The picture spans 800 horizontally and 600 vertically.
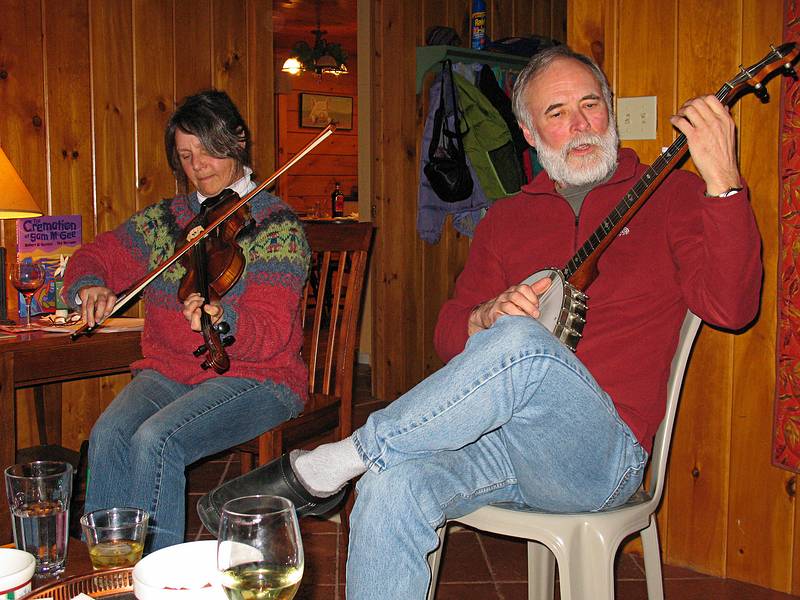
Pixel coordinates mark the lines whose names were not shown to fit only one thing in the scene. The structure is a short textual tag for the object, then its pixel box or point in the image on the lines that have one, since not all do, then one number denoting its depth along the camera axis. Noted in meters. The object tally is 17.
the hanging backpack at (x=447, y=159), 3.96
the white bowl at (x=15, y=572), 0.93
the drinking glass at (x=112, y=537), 1.03
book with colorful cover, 2.64
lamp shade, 2.19
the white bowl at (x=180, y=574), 0.86
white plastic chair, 1.39
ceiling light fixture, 6.75
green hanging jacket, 3.96
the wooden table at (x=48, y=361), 1.92
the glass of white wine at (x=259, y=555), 0.77
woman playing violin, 1.83
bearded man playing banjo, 1.33
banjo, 1.47
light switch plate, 2.17
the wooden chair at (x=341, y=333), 2.21
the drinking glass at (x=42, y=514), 1.12
